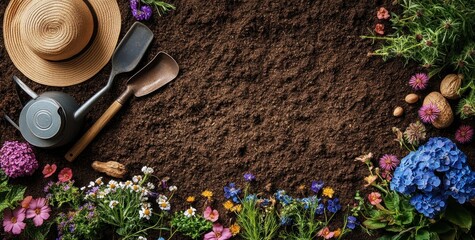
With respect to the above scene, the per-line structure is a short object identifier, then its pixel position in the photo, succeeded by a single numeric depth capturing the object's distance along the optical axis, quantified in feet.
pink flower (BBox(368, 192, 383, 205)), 8.03
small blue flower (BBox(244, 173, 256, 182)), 8.20
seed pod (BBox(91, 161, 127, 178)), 8.26
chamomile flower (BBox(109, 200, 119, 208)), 7.85
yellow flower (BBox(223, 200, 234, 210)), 8.16
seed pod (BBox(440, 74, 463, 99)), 7.95
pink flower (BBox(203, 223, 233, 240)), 8.09
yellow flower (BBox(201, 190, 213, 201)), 8.20
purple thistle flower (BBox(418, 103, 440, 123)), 7.94
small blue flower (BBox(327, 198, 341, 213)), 8.13
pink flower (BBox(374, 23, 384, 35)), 8.20
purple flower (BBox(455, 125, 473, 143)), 8.06
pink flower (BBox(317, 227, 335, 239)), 8.00
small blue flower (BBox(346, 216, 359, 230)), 8.09
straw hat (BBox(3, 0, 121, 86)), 8.07
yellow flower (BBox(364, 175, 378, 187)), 8.07
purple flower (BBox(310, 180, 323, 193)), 8.16
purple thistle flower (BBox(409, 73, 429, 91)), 8.07
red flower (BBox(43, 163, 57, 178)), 8.36
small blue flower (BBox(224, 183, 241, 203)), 8.18
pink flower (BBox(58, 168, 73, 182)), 8.35
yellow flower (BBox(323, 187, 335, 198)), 8.14
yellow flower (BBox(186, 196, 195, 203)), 8.23
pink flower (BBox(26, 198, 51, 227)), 7.99
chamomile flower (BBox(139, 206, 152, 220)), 7.94
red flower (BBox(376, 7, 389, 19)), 8.19
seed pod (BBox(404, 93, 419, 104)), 8.14
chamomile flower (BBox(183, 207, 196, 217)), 8.10
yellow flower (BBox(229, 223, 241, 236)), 8.11
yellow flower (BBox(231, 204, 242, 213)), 8.09
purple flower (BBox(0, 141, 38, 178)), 8.11
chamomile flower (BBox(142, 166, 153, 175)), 8.13
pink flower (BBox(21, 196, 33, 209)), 8.03
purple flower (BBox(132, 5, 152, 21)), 8.34
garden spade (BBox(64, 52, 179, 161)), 8.30
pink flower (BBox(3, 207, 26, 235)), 7.88
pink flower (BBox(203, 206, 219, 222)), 8.16
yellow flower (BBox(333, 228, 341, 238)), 8.05
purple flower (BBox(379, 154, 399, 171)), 8.11
